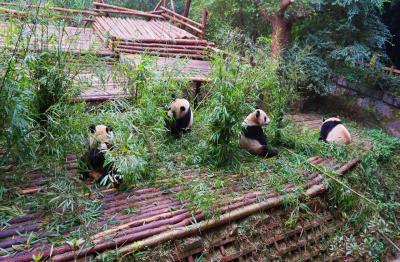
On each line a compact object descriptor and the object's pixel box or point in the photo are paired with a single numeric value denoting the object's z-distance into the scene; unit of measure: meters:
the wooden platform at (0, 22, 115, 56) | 3.15
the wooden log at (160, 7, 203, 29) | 8.80
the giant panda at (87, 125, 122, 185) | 3.47
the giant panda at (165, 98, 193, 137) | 4.80
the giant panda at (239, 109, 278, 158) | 4.70
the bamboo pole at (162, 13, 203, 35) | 8.30
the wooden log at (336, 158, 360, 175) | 4.47
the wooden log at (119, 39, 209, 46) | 7.15
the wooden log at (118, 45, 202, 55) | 6.95
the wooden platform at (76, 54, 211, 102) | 4.54
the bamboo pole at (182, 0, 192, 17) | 9.45
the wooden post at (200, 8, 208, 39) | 8.05
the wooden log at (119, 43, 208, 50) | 7.05
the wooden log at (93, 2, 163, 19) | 8.93
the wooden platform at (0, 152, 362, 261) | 2.64
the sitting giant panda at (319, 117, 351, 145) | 5.39
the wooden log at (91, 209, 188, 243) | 2.74
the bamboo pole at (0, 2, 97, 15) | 3.08
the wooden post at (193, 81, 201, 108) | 6.05
